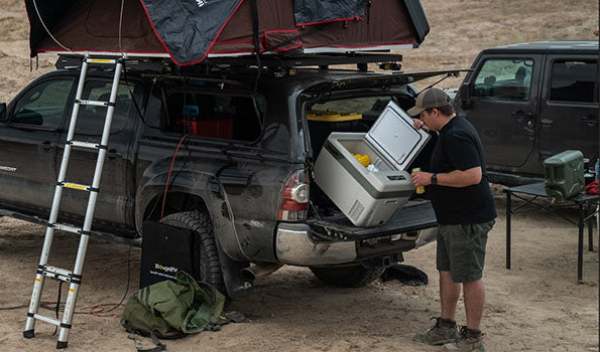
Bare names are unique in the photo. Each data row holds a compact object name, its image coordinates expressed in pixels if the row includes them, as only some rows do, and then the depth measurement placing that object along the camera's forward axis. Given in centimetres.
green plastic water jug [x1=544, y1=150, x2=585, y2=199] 855
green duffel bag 691
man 648
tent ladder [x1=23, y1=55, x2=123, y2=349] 674
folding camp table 863
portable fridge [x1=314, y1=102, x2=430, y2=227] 677
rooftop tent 684
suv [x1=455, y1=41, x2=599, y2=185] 1083
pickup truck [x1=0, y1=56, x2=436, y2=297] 676
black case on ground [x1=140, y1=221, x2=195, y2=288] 718
